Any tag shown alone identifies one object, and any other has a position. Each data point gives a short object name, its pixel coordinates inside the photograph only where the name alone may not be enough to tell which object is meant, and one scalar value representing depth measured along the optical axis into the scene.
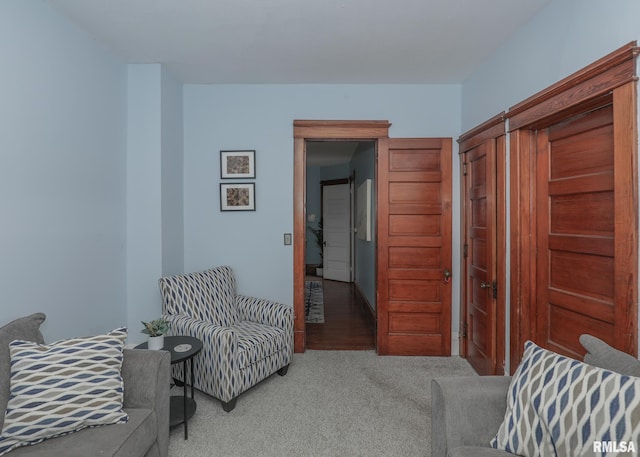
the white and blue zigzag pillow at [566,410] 1.05
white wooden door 7.03
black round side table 2.06
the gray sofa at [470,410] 1.37
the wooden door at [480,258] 2.63
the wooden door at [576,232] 1.72
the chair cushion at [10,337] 1.37
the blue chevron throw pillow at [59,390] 1.34
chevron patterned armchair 2.32
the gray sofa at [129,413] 1.33
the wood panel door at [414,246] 3.29
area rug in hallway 4.53
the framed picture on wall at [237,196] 3.34
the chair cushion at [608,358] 1.22
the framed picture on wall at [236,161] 3.32
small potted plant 2.10
